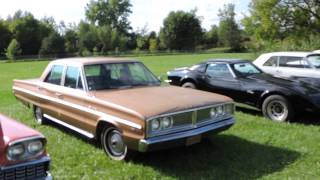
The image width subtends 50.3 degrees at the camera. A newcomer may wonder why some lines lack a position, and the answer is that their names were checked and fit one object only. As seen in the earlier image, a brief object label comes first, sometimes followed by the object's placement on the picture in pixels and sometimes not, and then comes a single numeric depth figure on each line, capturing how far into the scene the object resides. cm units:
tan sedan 464
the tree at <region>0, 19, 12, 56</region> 7144
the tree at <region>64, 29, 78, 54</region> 6985
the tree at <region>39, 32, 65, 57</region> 6642
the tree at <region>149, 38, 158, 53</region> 7251
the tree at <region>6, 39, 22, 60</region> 6060
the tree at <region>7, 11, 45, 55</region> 7060
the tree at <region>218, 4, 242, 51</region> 7313
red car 311
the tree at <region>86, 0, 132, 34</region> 8432
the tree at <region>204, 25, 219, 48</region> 8009
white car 963
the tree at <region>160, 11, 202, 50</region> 7602
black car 685
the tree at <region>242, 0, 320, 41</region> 2164
